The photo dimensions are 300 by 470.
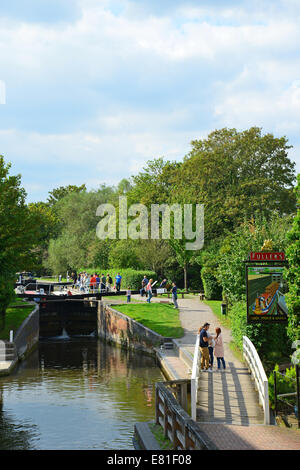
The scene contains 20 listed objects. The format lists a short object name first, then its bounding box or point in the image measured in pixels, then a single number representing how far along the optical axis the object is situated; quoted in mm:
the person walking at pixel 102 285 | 49731
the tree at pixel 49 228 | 87000
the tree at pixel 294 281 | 15633
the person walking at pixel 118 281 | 47375
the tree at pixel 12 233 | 31250
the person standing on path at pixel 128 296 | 41469
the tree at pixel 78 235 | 73062
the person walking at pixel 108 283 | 50009
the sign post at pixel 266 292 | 18609
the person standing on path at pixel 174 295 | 38344
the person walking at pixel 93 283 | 48144
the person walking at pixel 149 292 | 40453
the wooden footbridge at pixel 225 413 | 11820
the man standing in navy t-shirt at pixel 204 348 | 19859
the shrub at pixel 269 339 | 21016
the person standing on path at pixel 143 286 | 44919
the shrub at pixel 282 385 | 15906
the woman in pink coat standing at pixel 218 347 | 20047
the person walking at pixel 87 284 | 49100
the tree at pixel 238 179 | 53031
